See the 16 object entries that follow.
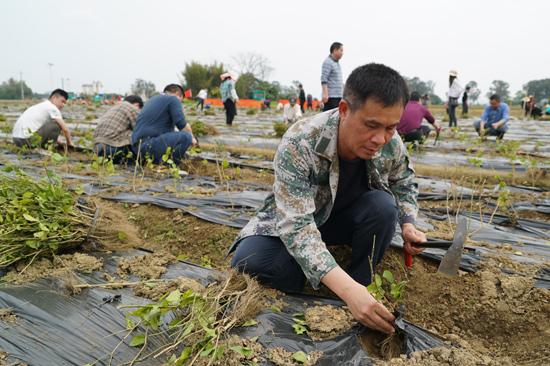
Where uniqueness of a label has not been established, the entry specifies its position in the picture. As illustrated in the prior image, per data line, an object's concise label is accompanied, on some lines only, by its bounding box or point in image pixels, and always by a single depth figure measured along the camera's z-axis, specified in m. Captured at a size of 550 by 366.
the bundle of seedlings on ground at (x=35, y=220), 1.96
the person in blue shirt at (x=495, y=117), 7.31
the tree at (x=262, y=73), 47.54
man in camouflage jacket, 1.43
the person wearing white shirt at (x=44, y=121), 5.41
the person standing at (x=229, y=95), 9.98
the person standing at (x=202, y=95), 16.56
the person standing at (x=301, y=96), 15.39
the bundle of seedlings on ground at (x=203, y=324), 1.32
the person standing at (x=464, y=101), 12.08
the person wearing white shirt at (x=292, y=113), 10.38
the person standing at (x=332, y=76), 6.41
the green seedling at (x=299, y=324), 1.56
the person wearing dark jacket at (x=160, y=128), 4.62
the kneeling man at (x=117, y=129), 4.87
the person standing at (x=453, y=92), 9.75
